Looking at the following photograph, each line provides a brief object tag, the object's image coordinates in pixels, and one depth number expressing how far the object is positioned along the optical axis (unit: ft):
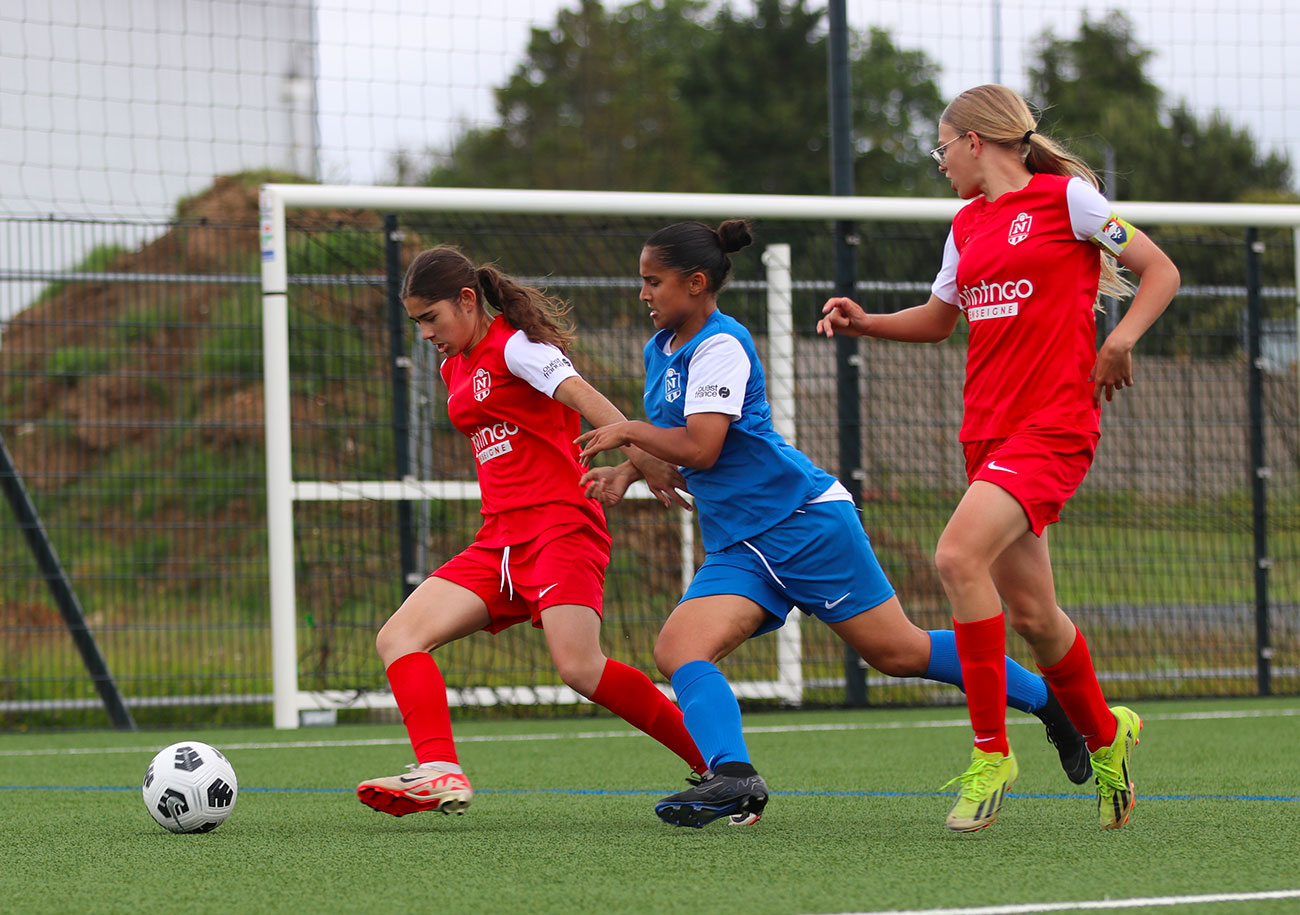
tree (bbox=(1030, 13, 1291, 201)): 253.24
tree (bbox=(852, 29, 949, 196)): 268.82
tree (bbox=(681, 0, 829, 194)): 315.99
